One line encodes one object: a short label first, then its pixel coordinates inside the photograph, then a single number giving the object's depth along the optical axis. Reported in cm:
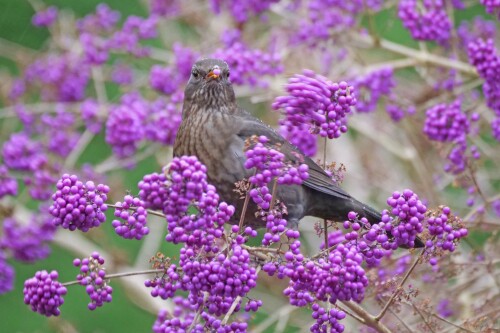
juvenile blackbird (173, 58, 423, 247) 580
